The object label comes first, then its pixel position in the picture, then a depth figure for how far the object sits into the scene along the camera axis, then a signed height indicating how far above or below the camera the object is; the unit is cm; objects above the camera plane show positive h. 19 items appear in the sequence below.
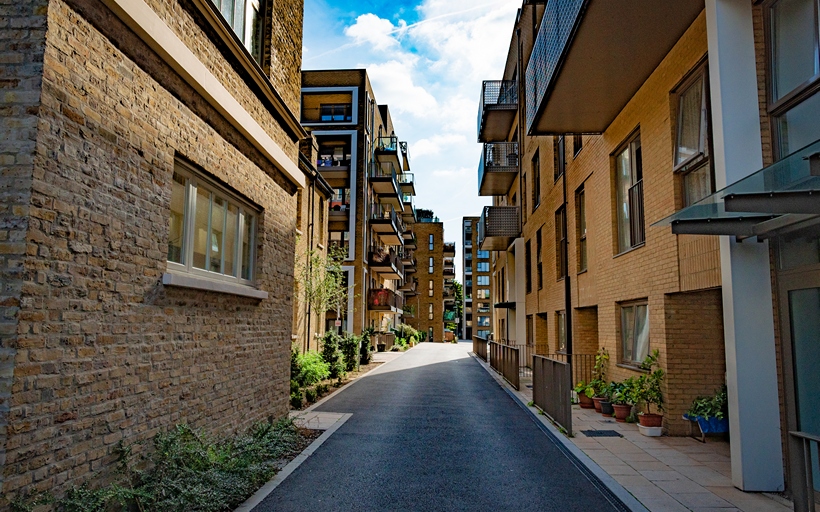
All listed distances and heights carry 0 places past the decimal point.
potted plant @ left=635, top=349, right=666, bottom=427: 840 -107
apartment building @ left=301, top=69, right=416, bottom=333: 3303 +874
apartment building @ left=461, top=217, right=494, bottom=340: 8026 +499
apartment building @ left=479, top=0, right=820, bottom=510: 554 +173
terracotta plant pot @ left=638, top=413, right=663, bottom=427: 838 -145
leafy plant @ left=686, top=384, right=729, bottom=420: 788 -119
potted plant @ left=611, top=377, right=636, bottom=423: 941 -136
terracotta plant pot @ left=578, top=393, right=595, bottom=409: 1126 -160
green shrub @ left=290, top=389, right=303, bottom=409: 1152 -164
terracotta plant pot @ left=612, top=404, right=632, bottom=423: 961 -153
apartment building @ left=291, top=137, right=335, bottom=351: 1869 +250
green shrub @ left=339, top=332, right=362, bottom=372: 1928 -102
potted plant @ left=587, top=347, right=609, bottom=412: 1072 -117
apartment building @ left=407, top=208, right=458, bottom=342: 7044 +466
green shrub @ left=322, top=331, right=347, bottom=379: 1664 -105
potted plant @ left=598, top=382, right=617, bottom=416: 1032 -146
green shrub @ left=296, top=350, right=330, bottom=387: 1373 -124
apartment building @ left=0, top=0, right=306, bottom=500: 370 +77
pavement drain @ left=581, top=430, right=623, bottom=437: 862 -170
